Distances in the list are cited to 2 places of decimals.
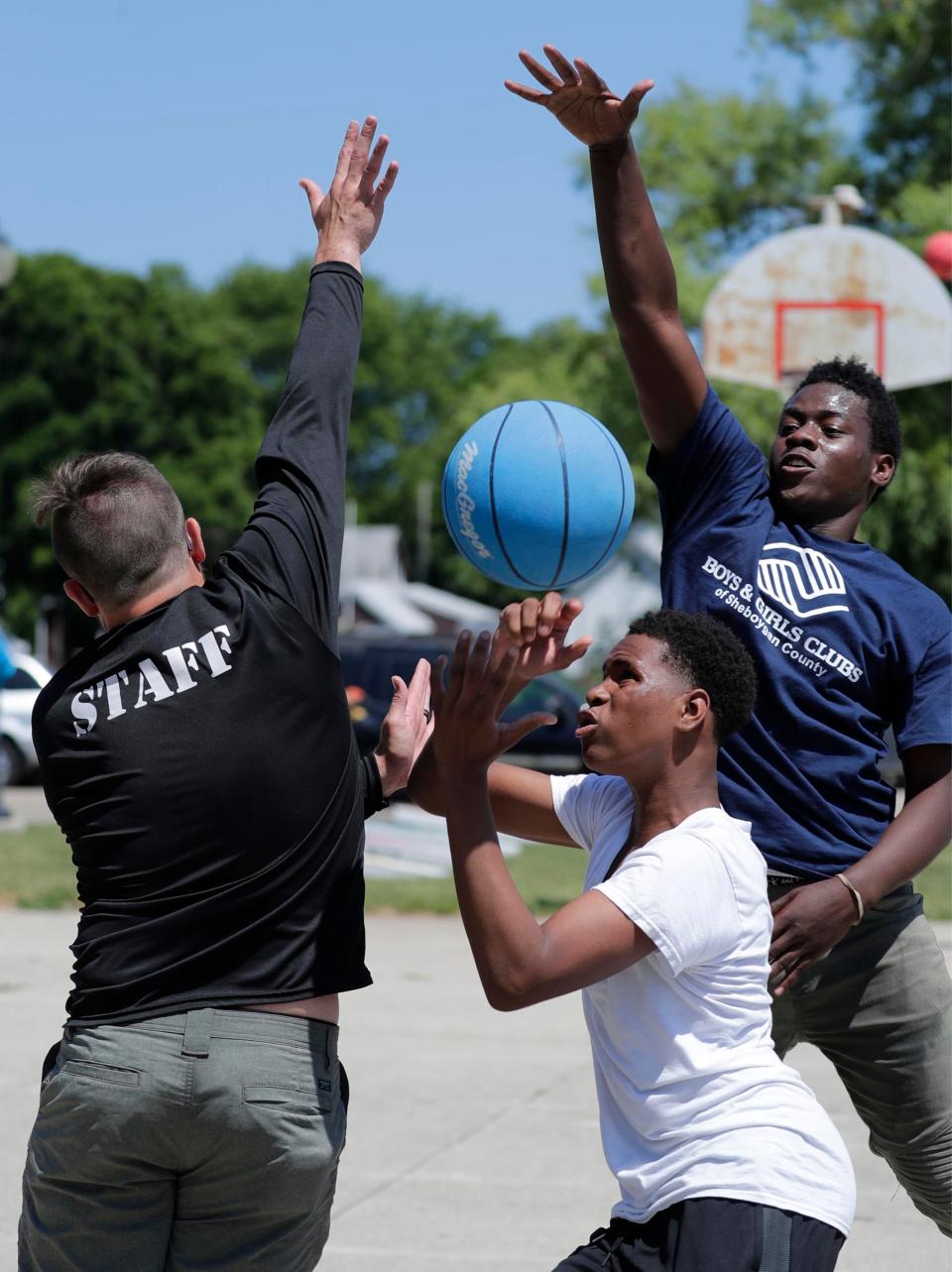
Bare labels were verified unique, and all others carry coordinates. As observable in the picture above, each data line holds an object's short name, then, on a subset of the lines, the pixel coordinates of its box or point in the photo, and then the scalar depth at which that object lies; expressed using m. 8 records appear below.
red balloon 15.22
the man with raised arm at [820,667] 3.42
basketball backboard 13.80
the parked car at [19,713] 22.41
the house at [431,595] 41.47
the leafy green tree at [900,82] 29.77
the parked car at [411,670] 22.62
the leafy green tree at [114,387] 50.84
